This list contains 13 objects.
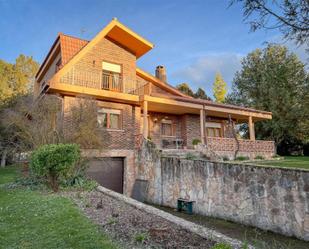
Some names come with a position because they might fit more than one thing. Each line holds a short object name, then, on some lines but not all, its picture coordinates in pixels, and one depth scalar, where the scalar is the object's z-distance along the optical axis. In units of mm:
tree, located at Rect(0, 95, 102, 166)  10742
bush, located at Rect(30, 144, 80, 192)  7852
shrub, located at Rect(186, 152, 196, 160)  13531
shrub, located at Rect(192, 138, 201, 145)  16334
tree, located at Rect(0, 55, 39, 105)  23656
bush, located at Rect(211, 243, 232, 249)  3054
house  13445
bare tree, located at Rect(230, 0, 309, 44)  3614
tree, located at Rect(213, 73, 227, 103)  40438
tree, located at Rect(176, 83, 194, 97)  35556
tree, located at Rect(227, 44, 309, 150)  25781
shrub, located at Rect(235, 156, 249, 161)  15984
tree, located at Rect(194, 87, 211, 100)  35162
